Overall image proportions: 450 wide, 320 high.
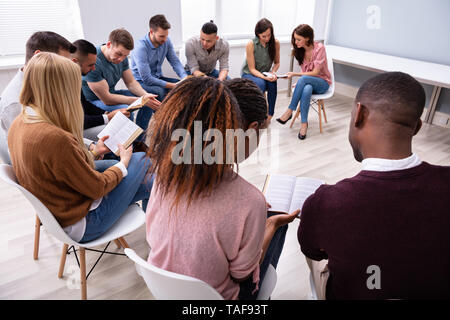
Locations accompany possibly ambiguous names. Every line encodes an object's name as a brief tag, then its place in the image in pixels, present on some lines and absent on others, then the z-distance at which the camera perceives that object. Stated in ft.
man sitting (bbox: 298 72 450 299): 2.63
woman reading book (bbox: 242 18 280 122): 11.65
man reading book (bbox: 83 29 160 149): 8.20
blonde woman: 3.85
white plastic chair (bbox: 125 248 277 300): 2.45
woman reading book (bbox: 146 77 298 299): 2.68
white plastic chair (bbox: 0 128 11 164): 5.03
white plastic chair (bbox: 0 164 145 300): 3.79
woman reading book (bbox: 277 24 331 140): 11.12
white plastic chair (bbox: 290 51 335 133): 11.09
